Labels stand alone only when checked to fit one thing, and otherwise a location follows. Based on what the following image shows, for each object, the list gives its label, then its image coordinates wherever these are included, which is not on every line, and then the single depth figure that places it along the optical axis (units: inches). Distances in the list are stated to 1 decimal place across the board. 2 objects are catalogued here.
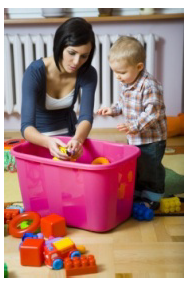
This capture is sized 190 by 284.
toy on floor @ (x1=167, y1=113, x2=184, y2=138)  81.9
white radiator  86.9
